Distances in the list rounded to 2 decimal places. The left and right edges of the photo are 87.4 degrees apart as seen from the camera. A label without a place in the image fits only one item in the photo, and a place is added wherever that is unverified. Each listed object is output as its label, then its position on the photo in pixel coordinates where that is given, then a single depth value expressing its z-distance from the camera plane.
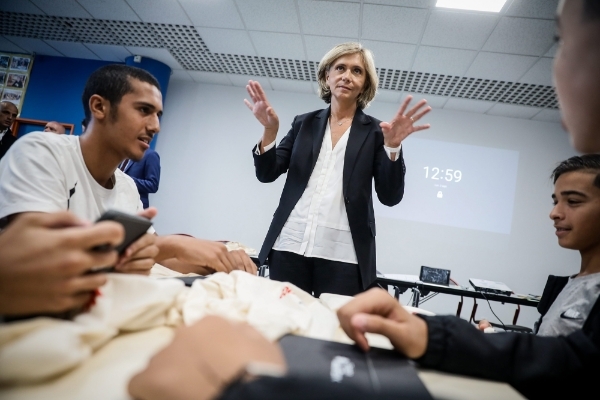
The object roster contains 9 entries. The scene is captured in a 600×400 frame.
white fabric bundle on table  0.34
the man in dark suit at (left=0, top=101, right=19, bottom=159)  3.43
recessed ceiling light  2.66
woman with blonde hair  1.43
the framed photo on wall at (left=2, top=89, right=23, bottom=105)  4.80
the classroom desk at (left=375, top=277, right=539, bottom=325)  2.62
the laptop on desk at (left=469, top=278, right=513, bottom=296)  2.72
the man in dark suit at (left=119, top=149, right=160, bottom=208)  3.09
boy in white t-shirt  0.89
